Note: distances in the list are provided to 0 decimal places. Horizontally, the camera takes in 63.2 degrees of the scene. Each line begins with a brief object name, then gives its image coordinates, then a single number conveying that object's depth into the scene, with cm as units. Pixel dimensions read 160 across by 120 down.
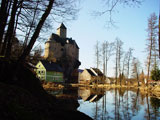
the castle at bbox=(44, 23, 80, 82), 5793
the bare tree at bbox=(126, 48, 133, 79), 3751
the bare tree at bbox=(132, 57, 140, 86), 3906
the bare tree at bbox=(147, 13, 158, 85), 2325
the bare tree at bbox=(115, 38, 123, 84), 3631
